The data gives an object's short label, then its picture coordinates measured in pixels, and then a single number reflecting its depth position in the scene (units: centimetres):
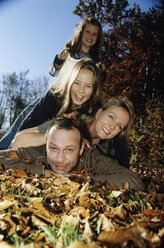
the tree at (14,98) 2383
